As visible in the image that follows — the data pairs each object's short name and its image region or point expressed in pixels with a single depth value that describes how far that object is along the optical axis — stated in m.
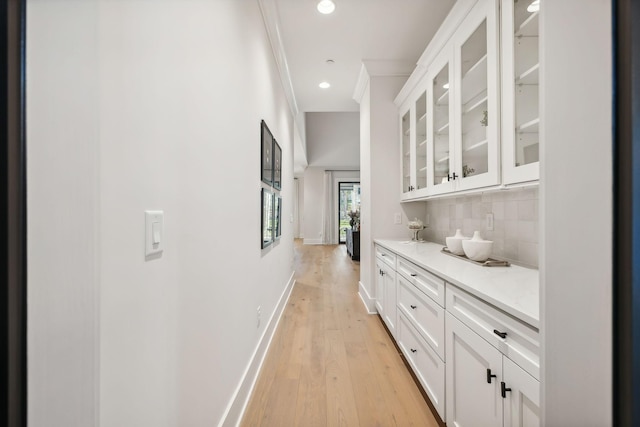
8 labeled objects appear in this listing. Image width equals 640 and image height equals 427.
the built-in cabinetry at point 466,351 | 0.92
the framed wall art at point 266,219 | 2.19
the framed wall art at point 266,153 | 2.18
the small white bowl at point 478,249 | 1.72
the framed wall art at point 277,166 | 2.72
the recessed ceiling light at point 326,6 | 2.33
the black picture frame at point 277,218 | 2.75
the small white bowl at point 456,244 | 2.02
